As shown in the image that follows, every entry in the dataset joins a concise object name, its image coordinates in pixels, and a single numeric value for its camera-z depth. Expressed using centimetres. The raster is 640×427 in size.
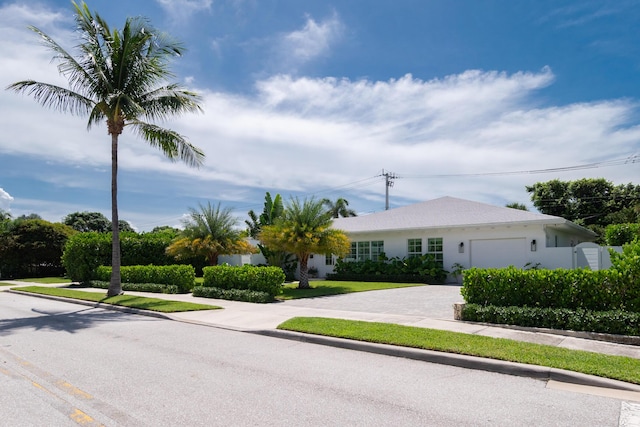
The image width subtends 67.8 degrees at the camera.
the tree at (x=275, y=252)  2969
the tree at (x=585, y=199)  4344
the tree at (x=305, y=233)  2075
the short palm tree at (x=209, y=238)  2466
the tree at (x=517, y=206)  4691
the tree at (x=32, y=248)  3806
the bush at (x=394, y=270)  2492
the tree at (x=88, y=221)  7450
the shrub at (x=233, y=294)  1642
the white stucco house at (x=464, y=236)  2244
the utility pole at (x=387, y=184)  5057
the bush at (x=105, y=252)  2589
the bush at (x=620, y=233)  2458
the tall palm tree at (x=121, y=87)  1706
